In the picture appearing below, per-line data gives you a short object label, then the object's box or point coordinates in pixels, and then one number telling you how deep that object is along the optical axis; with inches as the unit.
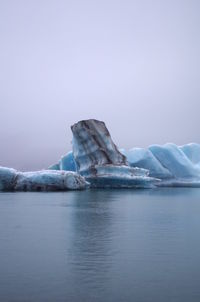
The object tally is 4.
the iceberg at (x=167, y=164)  961.5
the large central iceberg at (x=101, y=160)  766.5
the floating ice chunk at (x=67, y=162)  1017.5
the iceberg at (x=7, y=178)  668.7
